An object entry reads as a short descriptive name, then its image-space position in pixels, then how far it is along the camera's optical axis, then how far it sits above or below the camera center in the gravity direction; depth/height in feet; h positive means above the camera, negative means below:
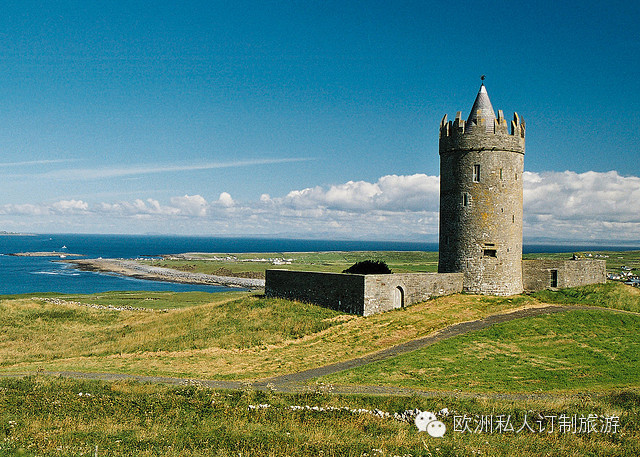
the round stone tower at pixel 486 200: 105.70 +8.88
